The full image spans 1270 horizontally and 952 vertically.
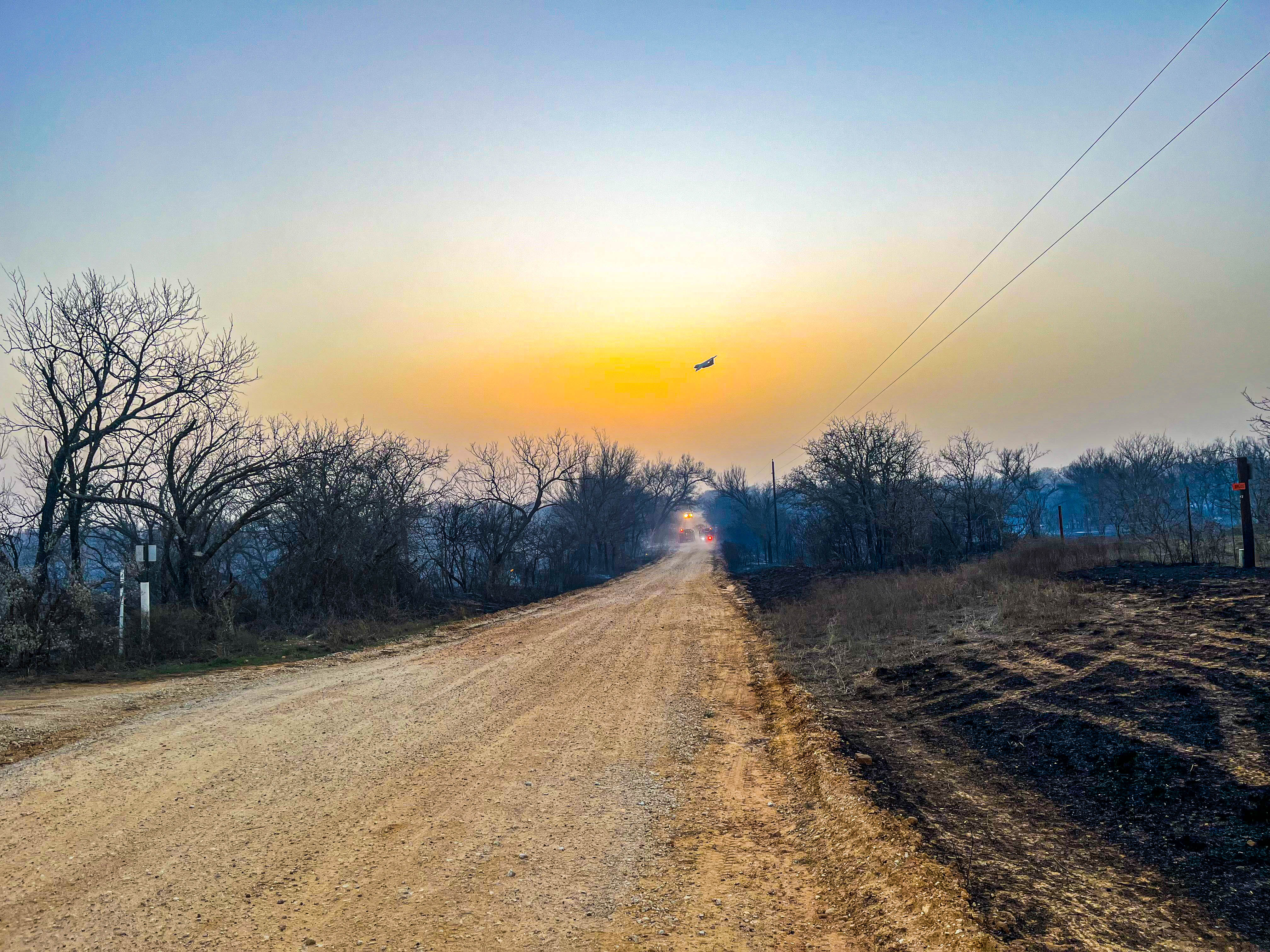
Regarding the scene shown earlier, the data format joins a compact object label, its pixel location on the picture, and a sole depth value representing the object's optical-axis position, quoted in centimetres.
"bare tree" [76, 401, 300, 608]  1891
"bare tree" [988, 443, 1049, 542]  3541
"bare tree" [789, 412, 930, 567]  3297
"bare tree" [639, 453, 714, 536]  9975
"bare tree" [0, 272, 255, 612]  1639
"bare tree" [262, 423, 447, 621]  2158
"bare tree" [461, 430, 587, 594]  3262
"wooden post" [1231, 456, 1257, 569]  1473
